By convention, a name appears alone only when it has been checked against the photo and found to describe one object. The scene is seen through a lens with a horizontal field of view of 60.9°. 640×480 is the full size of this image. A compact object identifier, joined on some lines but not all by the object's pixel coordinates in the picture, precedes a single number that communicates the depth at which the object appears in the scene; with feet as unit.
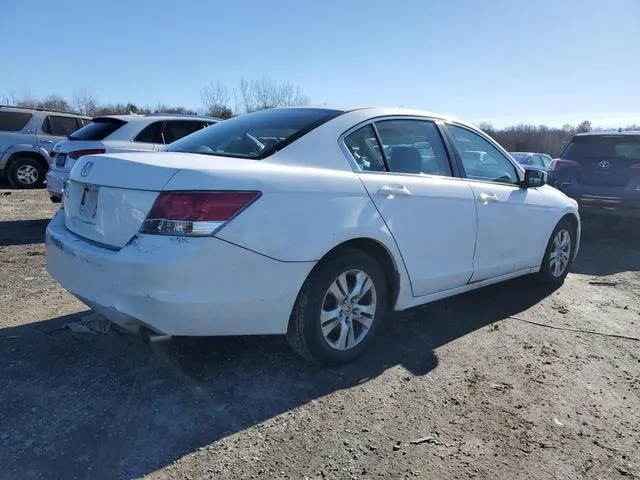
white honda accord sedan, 9.09
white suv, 25.62
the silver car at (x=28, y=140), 40.88
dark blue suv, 26.40
